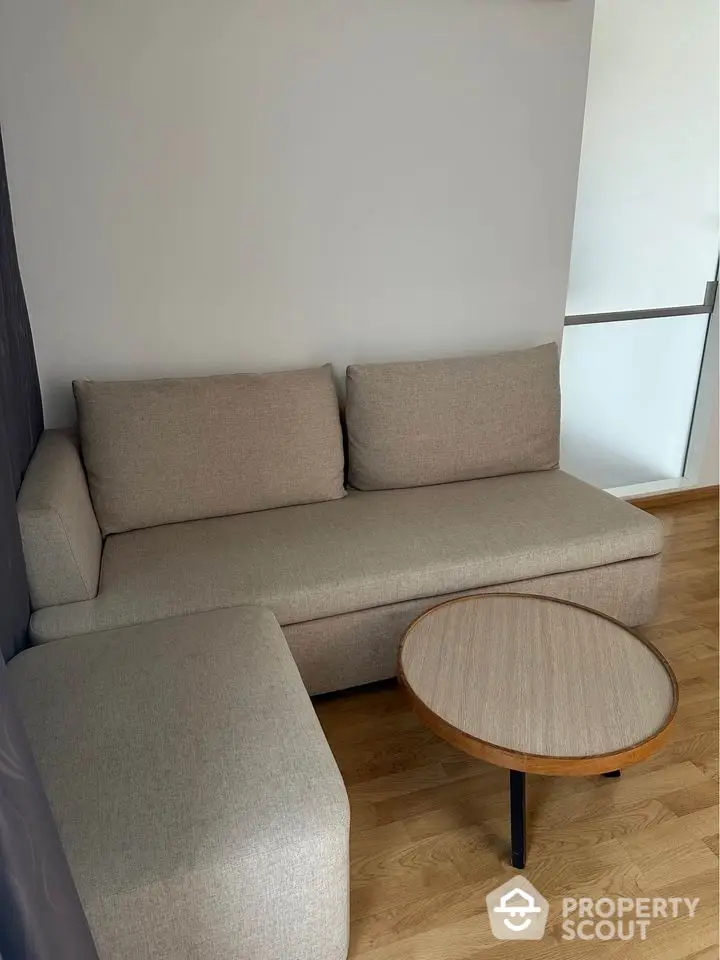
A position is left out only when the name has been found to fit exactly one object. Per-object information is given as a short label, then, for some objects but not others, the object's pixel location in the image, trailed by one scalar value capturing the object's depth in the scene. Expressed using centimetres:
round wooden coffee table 137
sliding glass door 266
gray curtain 70
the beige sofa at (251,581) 115
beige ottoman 109
